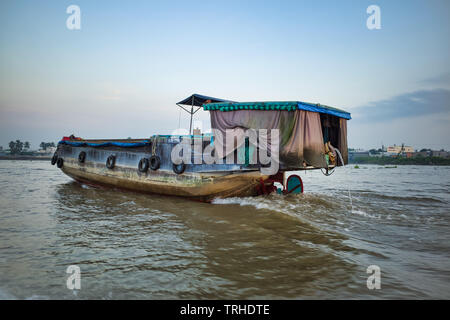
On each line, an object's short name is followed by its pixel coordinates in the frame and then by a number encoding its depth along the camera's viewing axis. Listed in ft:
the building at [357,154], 243.89
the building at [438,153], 233.76
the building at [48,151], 259.39
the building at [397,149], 319.06
